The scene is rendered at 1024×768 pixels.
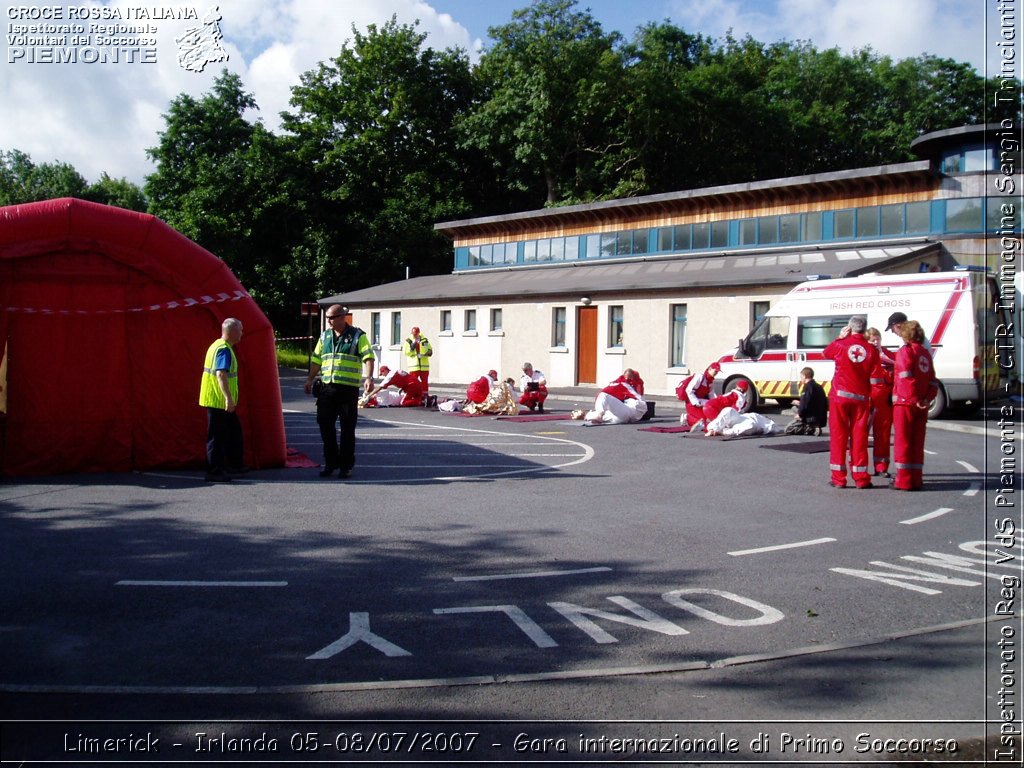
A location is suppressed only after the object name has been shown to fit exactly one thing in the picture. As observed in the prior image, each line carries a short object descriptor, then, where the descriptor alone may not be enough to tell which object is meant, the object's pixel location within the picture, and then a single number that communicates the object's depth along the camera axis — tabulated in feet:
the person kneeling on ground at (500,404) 73.61
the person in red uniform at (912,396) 35.73
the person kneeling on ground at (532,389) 75.36
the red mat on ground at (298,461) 42.17
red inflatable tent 38.37
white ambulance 62.95
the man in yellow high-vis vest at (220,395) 36.78
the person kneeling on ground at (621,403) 65.41
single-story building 92.58
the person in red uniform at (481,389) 75.10
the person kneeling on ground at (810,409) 57.77
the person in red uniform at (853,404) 37.06
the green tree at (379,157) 168.25
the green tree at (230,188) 161.79
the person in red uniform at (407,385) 81.46
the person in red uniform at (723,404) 58.13
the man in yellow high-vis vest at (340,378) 37.81
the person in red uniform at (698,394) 60.44
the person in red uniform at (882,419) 37.91
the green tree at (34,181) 271.69
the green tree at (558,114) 162.30
